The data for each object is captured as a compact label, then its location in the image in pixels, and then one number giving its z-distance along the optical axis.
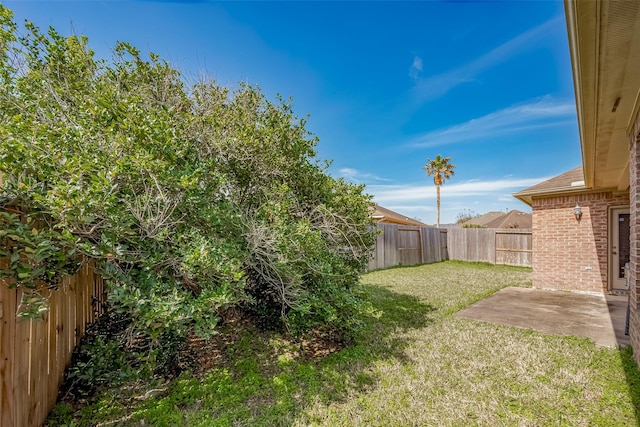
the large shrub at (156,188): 2.00
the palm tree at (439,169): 24.12
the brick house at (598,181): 2.12
